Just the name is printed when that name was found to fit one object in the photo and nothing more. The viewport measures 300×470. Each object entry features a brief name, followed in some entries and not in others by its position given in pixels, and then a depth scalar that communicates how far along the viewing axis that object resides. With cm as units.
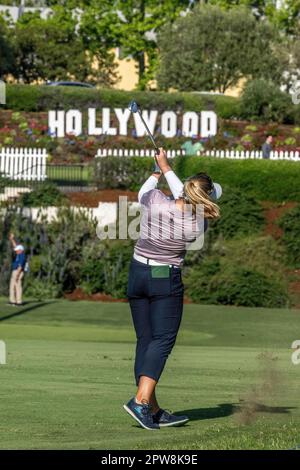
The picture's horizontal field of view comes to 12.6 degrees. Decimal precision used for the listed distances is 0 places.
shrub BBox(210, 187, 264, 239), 3225
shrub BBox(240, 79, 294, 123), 5131
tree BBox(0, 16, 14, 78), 6028
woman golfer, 970
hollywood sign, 4839
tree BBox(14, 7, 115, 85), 6431
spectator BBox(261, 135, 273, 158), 3947
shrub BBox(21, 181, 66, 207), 3281
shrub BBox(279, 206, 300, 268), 3175
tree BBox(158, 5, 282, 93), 5866
